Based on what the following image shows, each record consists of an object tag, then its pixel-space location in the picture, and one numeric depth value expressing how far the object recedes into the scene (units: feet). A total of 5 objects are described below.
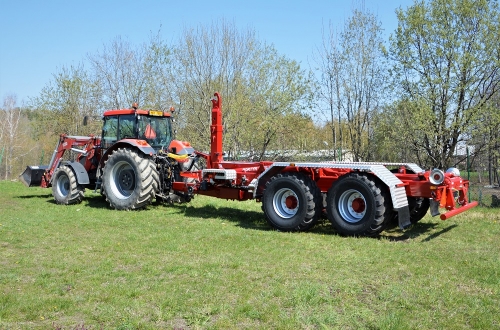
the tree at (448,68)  47.34
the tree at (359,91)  56.59
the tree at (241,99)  62.64
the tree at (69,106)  80.64
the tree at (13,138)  98.69
